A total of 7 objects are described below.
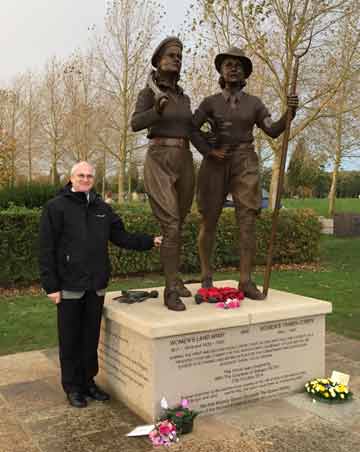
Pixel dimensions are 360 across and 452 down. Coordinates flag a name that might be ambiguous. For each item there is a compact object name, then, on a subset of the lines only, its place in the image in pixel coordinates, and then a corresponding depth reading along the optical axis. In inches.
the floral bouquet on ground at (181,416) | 148.6
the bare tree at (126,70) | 839.1
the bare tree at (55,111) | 1205.7
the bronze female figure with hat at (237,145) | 190.2
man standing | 163.0
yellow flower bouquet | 171.3
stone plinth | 158.4
